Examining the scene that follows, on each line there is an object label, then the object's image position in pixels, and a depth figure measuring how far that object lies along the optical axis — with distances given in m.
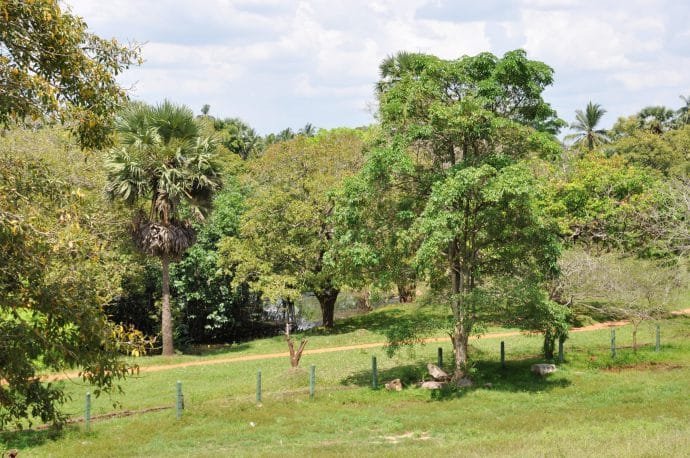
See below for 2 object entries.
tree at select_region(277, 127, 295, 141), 99.36
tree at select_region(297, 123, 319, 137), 108.75
